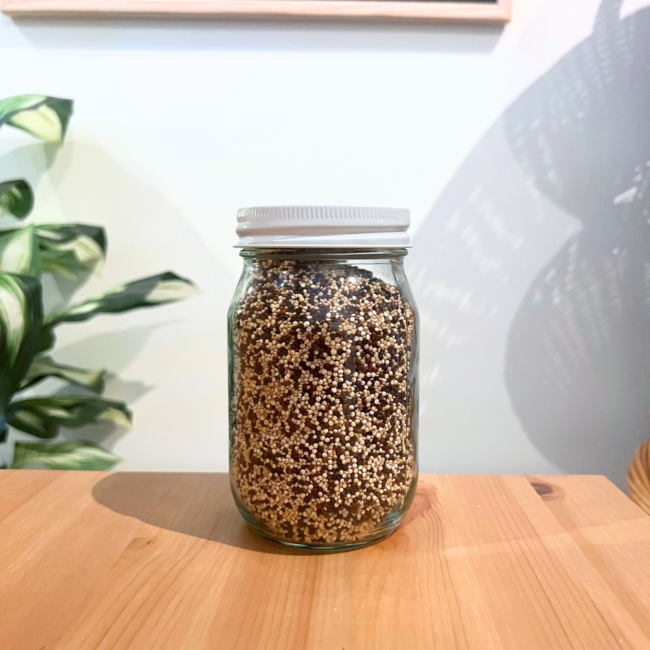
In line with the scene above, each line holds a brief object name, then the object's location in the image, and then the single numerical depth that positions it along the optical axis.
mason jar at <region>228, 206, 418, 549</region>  0.48
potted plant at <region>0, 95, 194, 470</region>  0.77
